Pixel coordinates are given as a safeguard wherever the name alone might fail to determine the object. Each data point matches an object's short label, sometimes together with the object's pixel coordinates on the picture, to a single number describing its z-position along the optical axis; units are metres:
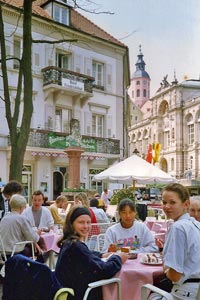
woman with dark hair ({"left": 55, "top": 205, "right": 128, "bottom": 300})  3.33
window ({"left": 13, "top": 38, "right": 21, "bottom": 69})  22.98
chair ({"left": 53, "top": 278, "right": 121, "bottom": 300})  2.79
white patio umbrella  12.42
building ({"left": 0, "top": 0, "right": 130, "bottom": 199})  22.89
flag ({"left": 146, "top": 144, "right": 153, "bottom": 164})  27.48
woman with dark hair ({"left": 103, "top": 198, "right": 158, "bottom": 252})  4.93
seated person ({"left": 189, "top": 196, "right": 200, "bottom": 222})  5.22
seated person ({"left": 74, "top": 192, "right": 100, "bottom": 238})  7.99
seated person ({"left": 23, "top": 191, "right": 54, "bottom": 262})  7.32
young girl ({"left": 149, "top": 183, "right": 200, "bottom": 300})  2.93
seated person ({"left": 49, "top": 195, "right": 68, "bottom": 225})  8.60
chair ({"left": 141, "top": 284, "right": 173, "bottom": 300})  2.96
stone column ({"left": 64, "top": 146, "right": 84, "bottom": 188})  19.64
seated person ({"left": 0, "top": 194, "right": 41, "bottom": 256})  5.50
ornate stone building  65.06
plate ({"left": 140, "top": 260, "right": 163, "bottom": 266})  3.91
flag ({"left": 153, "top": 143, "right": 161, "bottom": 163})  32.77
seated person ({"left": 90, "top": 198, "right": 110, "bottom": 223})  8.77
